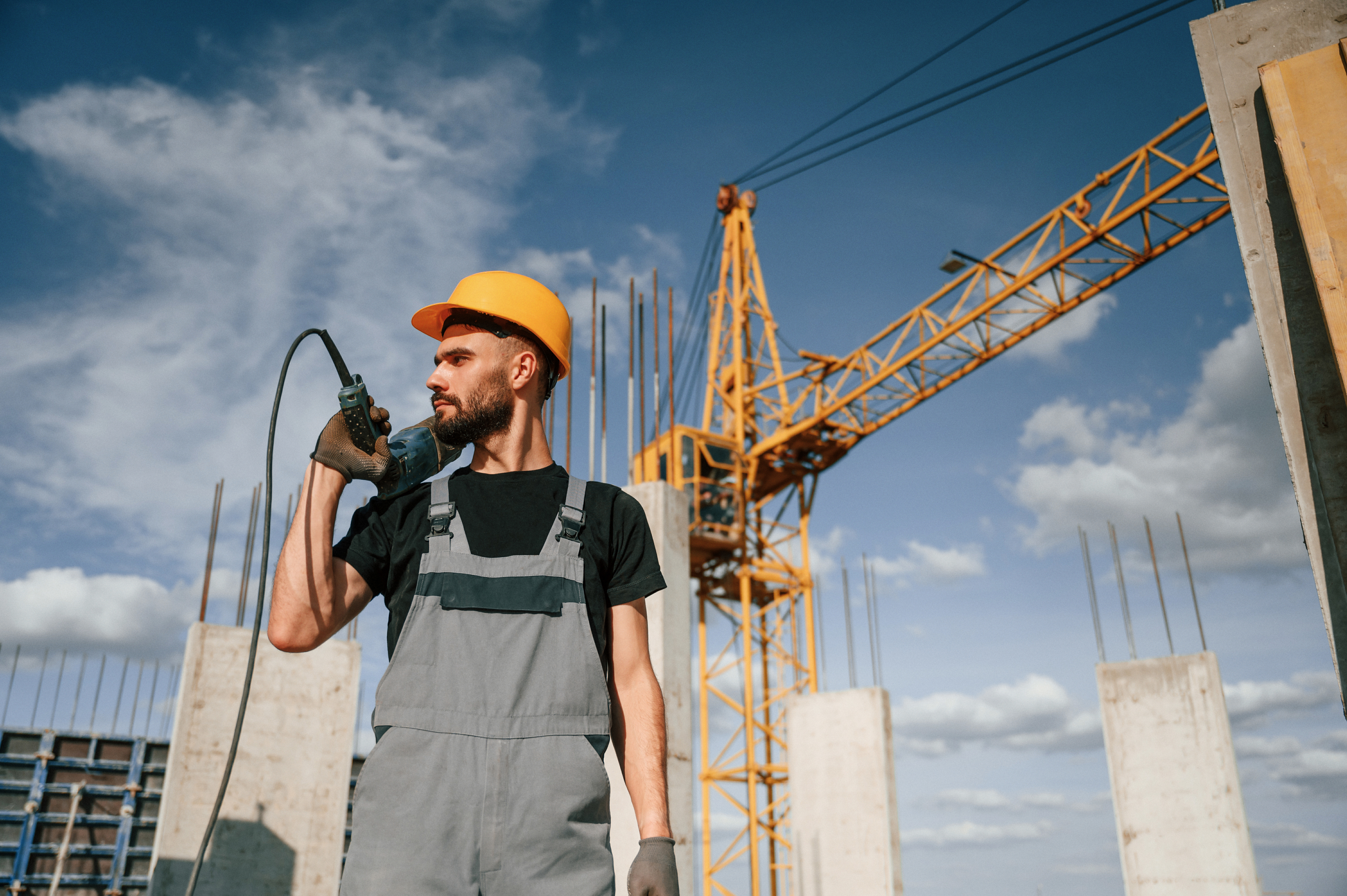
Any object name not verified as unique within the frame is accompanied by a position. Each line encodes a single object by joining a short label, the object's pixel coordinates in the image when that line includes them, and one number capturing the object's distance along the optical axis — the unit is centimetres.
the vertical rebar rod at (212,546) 842
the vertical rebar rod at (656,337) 936
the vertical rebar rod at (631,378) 888
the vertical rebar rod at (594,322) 891
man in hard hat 160
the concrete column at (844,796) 1220
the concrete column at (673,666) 546
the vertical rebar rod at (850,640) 1831
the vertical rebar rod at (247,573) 998
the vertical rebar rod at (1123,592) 1208
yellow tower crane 1683
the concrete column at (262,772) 711
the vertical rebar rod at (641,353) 907
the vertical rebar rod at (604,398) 802
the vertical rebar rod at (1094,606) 1256
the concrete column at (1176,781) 955
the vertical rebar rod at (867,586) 1809
